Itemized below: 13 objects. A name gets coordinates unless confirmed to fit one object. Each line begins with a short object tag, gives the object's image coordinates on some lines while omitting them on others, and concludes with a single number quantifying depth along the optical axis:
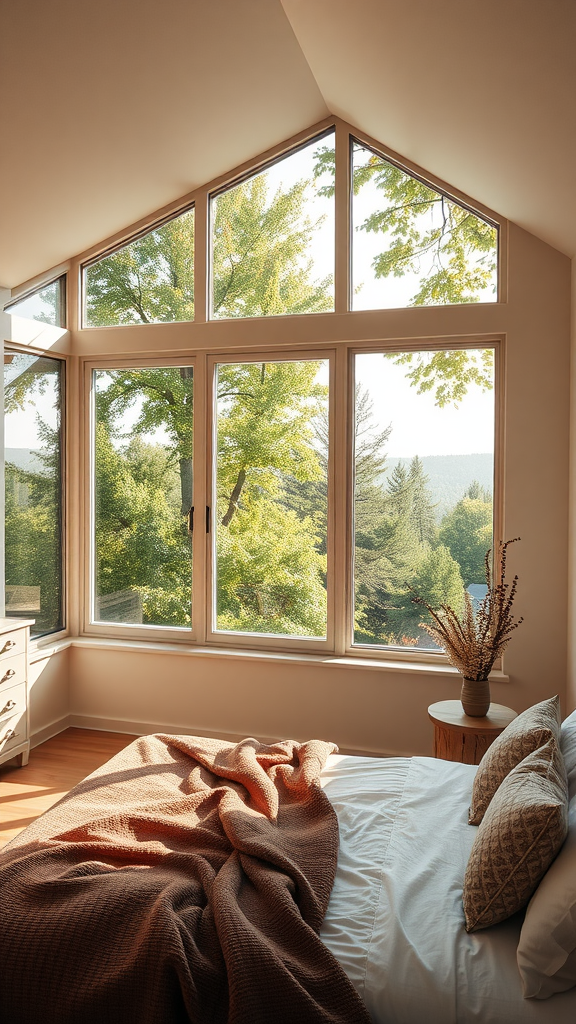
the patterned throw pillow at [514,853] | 1.57
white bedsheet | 1.44
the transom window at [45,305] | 4.23
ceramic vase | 3.17
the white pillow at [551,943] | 1.43
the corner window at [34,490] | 4.15
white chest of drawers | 3.69
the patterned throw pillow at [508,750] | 1.97
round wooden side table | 3.03
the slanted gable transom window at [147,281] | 4.38
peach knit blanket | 1.46
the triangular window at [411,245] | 3.86
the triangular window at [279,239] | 4.12
